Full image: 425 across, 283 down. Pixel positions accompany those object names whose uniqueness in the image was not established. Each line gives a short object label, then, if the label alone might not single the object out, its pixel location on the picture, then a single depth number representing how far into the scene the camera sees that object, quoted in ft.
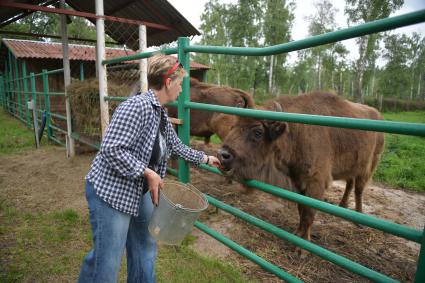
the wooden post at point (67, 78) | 22.22
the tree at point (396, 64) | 136.67
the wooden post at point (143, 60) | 13.47
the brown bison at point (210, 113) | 19.30
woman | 5.80
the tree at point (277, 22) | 94.03
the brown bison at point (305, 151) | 9.43
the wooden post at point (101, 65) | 14.99
